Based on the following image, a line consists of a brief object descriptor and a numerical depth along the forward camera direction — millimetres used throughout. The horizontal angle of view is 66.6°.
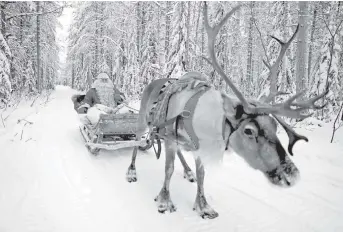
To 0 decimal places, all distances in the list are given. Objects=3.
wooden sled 6097
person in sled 7078
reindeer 2832
